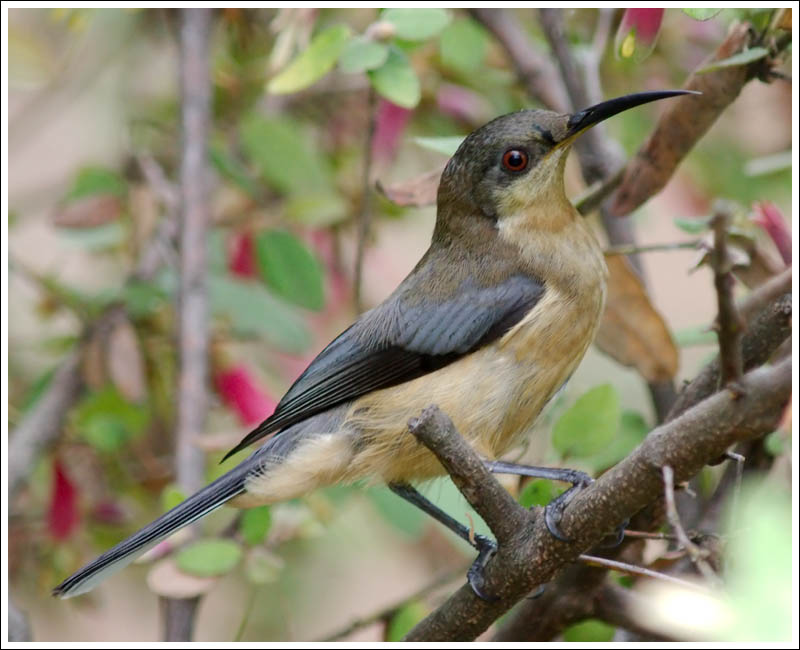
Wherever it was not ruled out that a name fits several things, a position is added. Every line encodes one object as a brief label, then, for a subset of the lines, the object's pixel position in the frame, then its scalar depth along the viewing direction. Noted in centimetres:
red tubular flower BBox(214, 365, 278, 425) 680
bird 516
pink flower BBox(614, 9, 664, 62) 487
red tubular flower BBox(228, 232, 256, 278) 776
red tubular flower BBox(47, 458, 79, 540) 661
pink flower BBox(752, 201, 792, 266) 488
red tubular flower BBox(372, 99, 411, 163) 744
